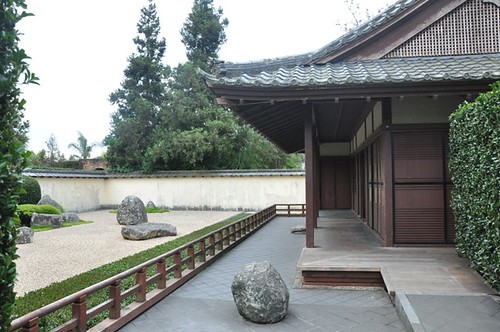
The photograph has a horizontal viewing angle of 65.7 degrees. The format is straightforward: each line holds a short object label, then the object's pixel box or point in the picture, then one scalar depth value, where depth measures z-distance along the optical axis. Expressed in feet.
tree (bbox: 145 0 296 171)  80.18
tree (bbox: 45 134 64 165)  116.51
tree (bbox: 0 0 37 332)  6.85
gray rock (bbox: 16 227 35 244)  36.06
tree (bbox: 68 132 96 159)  116.57
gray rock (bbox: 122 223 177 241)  37.29
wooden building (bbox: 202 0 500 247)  17.63
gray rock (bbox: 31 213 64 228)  47.75
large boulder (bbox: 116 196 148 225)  49.34
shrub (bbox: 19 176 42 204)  56.03
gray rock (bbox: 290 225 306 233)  36.78
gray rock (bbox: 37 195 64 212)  55.79
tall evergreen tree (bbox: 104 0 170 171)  87.71
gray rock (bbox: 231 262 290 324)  13.55
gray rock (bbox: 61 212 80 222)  54.13
